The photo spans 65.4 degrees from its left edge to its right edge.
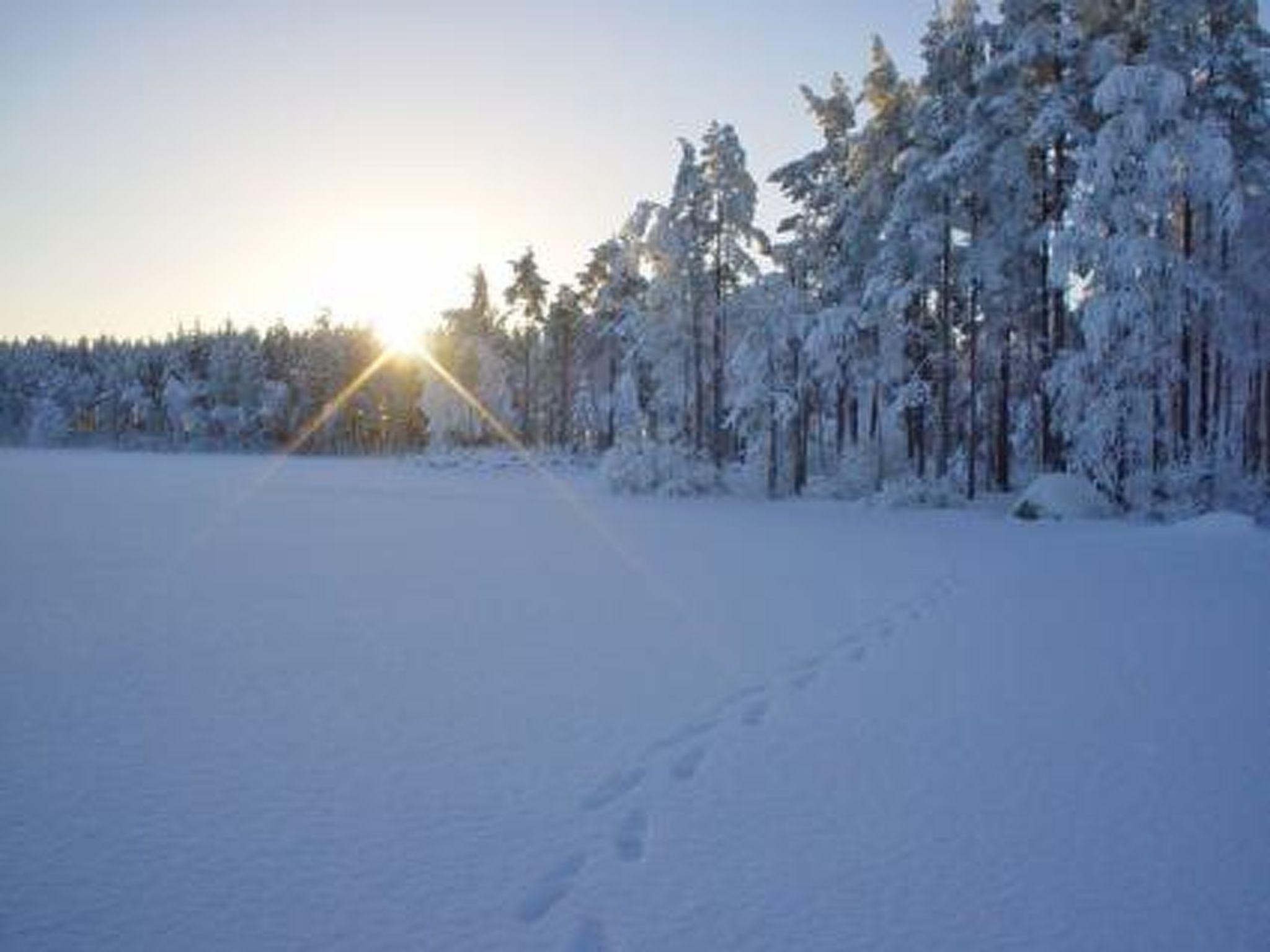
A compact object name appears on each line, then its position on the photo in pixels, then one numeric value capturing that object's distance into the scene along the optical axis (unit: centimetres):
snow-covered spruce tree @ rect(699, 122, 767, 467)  3781
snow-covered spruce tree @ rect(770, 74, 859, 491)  3412
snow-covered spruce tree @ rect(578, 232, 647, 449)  5344
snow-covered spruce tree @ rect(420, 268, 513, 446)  8762
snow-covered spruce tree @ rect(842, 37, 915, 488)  3167
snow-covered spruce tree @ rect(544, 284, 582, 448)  6938
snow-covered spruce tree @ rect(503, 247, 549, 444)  7094
